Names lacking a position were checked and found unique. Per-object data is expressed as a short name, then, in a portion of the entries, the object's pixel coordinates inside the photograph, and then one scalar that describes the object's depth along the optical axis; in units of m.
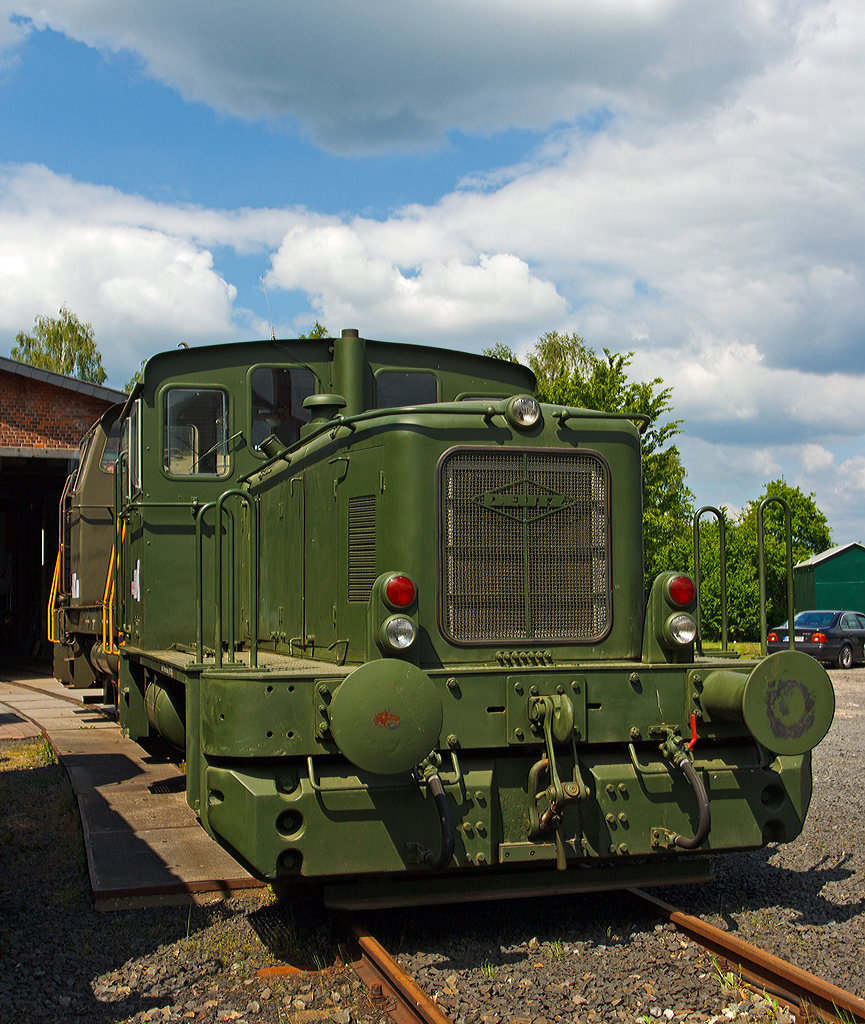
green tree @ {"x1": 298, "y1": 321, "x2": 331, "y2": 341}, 28.94
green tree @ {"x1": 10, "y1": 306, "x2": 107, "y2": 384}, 38.59
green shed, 30.72
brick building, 18.64
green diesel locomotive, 4.05
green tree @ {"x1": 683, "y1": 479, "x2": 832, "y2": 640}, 24.89
